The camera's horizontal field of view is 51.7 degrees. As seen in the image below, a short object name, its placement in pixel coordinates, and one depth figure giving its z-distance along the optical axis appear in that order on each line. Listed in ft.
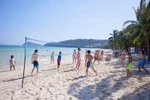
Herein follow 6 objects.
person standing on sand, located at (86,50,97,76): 23.70
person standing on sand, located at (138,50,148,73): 24.91
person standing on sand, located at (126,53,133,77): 22.62
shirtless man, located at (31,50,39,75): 25.58
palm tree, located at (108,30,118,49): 134.51
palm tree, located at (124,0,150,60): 46.03
